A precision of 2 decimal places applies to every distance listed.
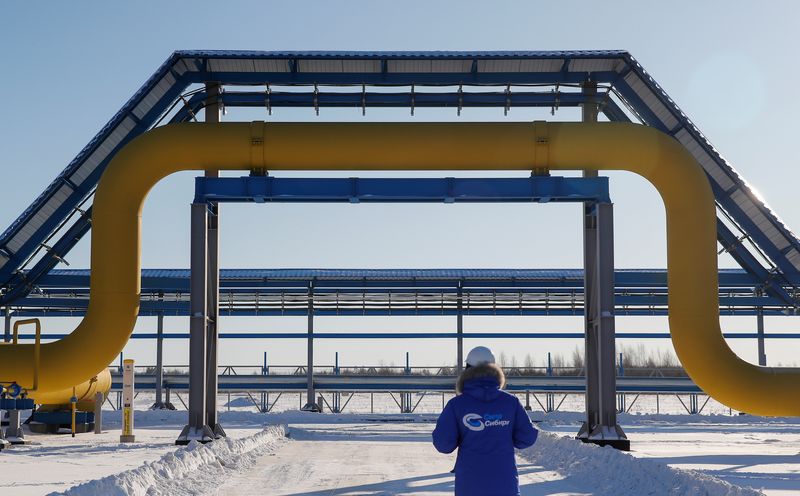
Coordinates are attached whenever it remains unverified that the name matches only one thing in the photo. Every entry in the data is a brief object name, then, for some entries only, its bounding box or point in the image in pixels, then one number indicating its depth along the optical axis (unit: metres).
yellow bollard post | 24.38
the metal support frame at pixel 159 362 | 39.12
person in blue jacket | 5.61
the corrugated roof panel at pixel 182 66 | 22.23
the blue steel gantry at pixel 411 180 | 21.14
